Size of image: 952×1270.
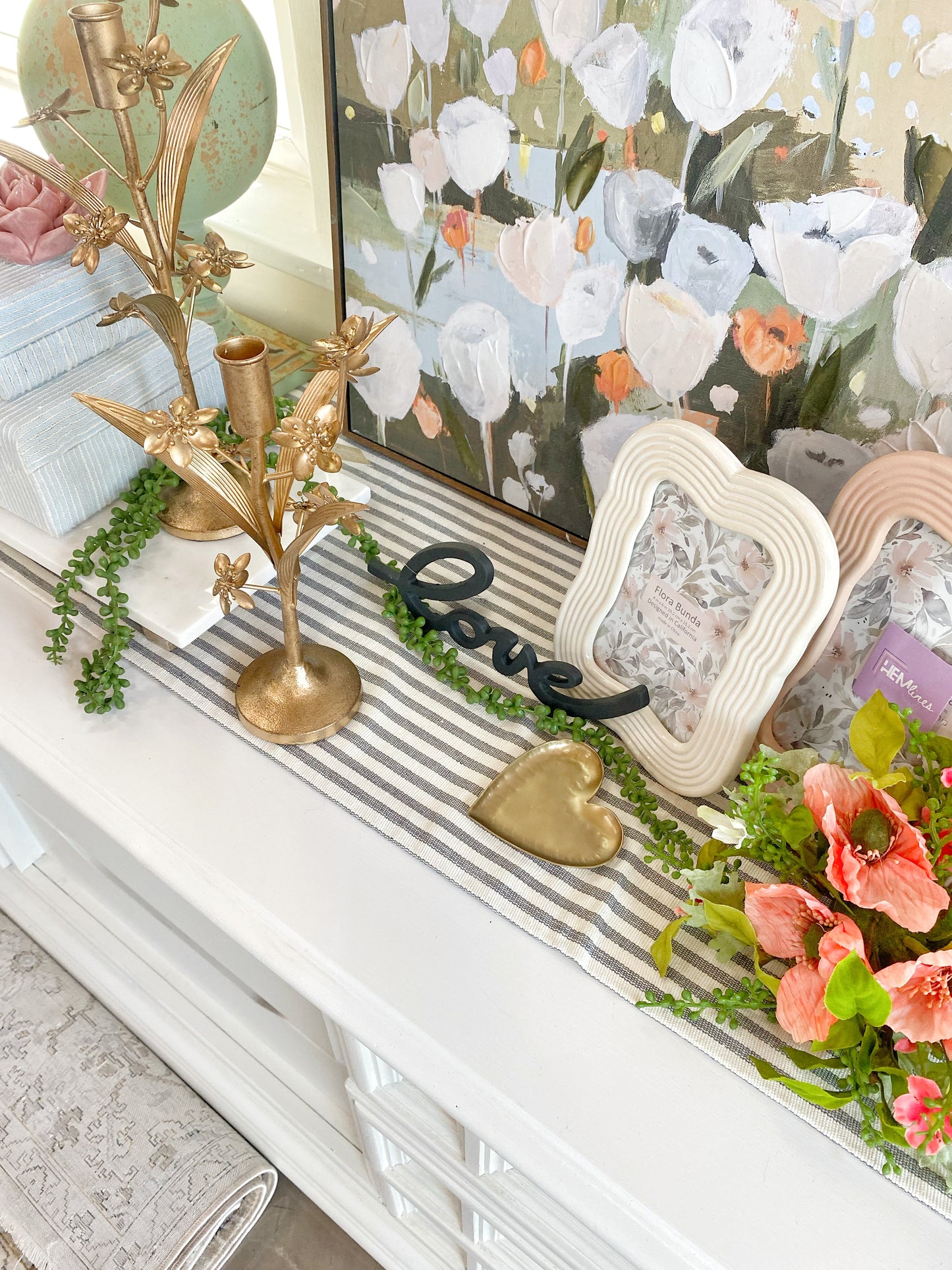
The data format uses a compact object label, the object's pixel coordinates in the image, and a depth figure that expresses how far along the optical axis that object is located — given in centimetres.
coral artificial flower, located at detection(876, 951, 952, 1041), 52
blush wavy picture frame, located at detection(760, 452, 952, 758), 62
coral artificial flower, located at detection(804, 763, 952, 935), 54
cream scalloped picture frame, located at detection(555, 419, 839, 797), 64
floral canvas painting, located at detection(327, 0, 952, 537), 60
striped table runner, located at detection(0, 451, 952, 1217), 65
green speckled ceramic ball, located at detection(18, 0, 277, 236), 84
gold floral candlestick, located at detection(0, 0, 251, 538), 63
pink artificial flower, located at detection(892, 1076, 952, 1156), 53
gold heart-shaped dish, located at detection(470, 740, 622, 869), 71
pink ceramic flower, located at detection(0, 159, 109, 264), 83
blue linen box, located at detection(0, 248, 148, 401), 82
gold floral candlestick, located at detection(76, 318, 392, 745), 59
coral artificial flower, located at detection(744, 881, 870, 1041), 54
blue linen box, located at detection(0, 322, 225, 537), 83
